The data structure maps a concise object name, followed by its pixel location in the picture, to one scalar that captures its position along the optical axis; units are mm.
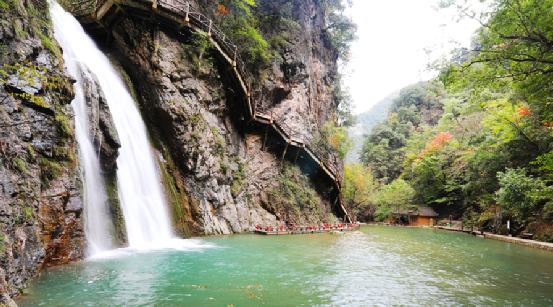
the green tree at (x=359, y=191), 38875
